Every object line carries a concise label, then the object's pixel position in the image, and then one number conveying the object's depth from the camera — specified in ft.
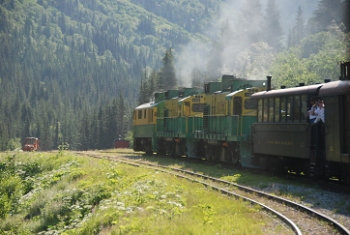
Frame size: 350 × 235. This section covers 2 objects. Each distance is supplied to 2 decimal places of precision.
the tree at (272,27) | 581.98
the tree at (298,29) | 571.52
